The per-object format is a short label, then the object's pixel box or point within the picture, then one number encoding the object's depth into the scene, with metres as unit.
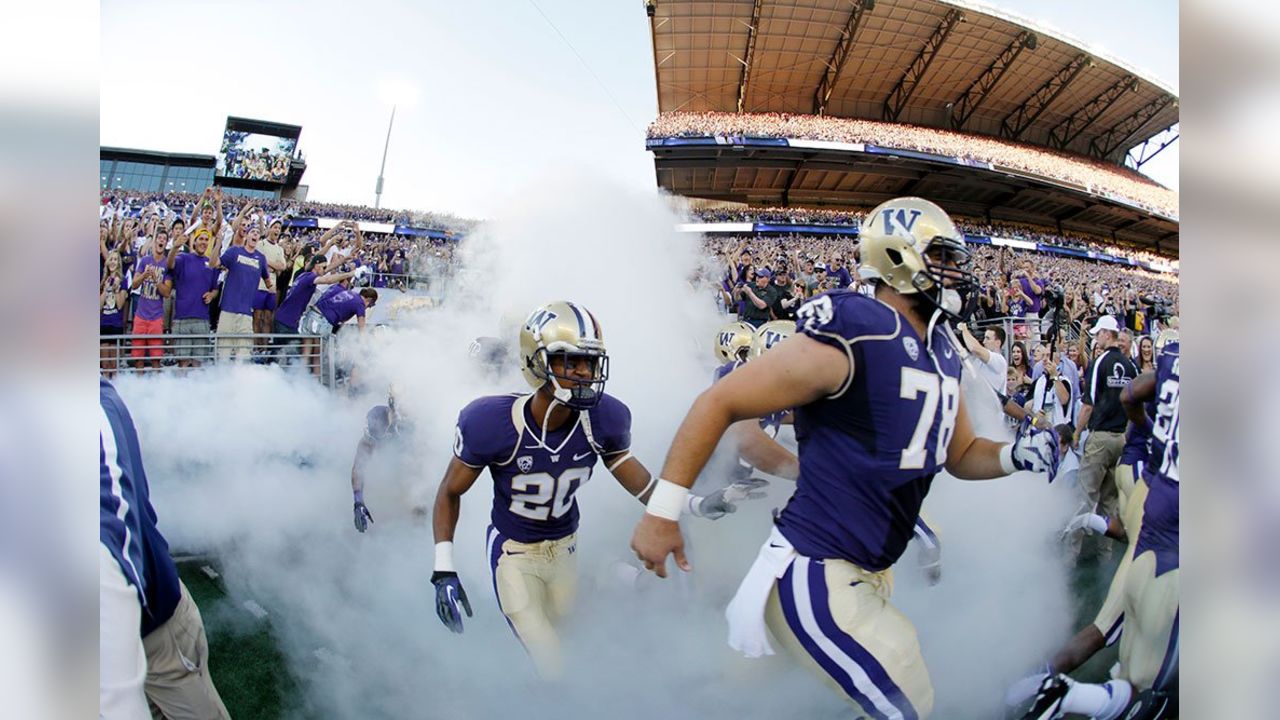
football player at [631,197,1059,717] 1.35
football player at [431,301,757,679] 1.95
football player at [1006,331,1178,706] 1.95
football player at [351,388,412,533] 3.24
